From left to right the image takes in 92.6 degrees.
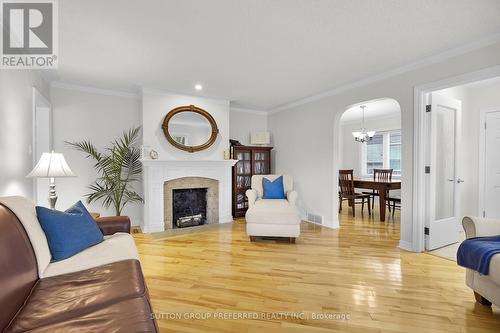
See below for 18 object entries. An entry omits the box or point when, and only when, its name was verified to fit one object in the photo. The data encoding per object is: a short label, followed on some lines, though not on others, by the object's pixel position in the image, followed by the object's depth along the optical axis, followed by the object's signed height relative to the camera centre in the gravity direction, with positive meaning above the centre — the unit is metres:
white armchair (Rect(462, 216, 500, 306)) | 1.59 -0.76
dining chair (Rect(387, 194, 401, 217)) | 4.51 -0.66
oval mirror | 4.03 +0.63
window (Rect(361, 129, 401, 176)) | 6.07 +0.31
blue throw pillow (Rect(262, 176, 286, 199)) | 3.94 -0.42
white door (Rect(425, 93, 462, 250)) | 2.91 -0.12
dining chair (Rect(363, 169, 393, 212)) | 5.05 -0.26
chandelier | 5.24 +0.64
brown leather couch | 0.95 -0.63
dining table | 4.34 -0.42
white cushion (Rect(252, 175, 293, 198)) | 4.07 -0.33
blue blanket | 1.63 -0.63
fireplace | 4.03 -0.68
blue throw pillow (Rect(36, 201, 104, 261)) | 1.61 -0.48
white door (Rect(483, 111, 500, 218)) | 3.46 -0.03
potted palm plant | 3.59 -0.08
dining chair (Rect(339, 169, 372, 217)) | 4.83 -0.50
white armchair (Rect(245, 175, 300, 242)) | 3.22 -0.77
